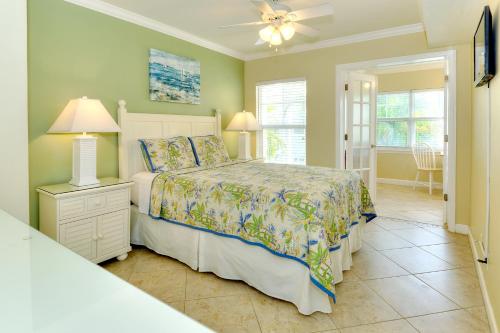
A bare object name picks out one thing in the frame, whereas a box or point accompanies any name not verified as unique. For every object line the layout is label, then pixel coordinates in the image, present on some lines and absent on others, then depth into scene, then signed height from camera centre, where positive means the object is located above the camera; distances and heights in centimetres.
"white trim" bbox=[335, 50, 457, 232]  361 +58
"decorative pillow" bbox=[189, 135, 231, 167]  374 +9
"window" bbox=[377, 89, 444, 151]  650 +86
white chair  616 +1
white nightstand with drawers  246 -51
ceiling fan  251 +122
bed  205 -50
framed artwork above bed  373 +103
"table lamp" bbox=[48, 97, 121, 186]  263 +27
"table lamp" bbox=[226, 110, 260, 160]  459 +46
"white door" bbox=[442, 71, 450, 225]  370 +8
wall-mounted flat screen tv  194 +72
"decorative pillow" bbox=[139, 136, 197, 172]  324 +4
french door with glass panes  450 +47
